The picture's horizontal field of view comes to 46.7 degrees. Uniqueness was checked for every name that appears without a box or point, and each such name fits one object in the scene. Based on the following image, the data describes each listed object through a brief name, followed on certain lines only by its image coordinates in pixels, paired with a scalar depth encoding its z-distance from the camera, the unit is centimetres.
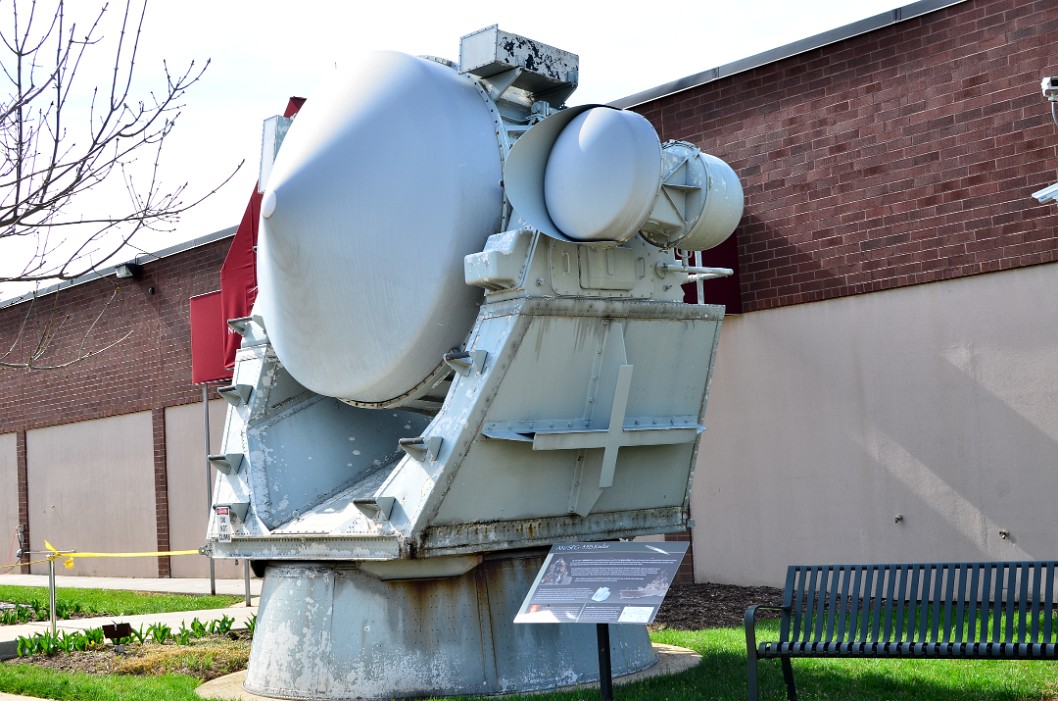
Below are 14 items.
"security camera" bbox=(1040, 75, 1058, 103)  764
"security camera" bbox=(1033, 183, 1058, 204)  773
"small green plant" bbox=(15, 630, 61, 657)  957
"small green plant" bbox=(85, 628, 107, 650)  955
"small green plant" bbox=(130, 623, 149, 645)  955
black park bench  543
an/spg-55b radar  654
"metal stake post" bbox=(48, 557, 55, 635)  1073
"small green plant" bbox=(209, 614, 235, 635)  993
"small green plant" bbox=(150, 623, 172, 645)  962
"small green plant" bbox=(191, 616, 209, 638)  979
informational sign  578
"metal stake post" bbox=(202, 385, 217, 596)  1500
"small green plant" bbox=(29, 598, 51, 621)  1303
